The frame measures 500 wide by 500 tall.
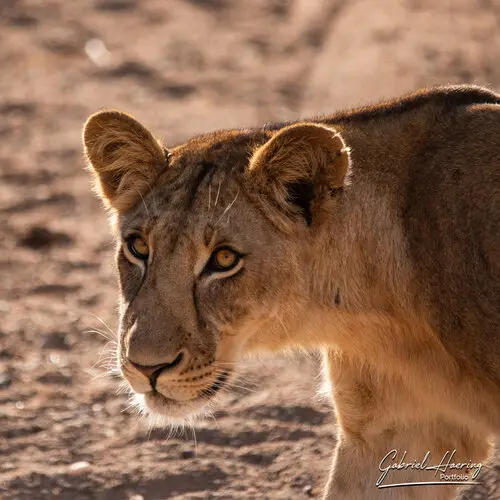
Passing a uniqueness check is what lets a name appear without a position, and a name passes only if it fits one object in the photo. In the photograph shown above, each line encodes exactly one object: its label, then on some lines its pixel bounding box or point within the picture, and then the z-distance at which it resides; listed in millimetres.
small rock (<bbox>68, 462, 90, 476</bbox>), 10266
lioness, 7691
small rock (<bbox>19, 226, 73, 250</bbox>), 15039
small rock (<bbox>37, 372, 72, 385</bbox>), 11852
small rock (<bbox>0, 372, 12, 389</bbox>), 11734
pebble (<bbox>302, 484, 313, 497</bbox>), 9963
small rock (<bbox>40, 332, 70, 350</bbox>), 12555
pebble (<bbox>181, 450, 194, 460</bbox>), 10508
